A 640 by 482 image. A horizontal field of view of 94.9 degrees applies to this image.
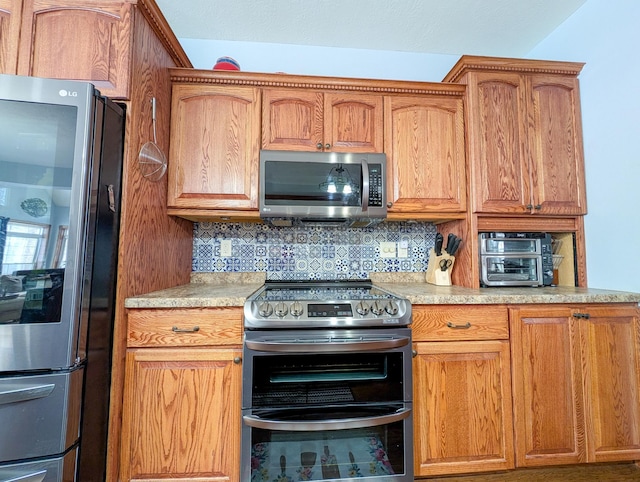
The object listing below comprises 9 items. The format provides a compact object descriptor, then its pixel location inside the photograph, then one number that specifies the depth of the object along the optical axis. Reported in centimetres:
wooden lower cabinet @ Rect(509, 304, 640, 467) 138
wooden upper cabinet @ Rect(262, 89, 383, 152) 173
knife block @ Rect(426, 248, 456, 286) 187
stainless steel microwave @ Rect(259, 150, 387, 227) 167
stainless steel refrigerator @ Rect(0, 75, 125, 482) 100
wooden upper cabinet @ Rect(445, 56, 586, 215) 175
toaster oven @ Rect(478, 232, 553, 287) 176
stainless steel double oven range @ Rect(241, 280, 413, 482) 124
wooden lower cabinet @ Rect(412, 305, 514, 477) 135
